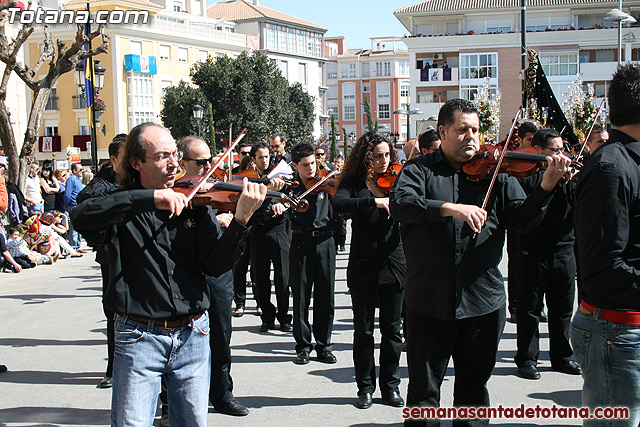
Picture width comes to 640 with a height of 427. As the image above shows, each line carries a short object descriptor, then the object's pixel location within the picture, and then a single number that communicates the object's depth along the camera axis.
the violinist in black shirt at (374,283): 5.20
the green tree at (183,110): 48.88
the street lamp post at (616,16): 19.31
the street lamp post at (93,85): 19.73
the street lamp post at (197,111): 26.19
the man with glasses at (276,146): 10.13
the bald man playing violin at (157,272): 3.08
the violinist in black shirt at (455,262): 3.75
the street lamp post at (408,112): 34.54
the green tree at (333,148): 45.72
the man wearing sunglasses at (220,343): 5.08
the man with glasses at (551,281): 5.87
